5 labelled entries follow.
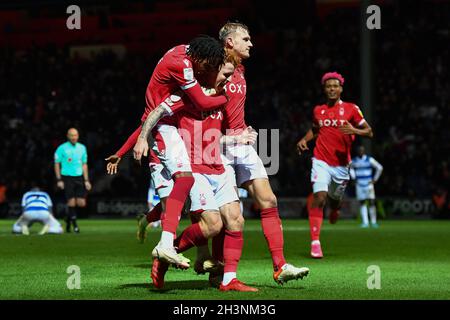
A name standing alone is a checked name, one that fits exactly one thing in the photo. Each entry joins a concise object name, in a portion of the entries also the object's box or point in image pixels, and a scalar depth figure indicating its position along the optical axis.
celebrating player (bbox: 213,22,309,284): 17.30
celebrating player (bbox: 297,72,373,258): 26.84
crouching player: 37.03
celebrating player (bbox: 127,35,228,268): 16.02
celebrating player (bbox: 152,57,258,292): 16.45
